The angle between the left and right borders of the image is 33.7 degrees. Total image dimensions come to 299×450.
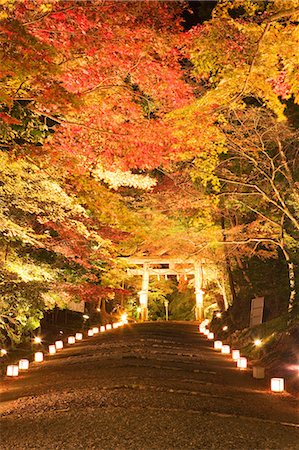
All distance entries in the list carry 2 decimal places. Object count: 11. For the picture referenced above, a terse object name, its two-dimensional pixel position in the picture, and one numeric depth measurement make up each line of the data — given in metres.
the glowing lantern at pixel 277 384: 8.05
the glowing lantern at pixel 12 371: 9.63
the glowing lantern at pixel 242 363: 10.40
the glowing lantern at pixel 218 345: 14.49
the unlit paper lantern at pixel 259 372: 9.41
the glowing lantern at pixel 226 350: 13.49
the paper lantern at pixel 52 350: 13.35
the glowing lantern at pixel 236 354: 11.70
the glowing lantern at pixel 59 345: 14.40
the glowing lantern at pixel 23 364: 10.43
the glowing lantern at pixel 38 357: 11.66
